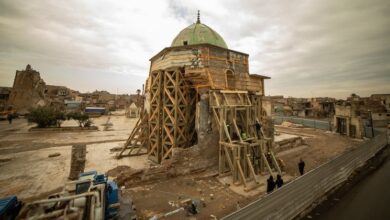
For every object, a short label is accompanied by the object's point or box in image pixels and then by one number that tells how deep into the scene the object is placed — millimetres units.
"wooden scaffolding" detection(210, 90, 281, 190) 9102
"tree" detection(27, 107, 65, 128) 23375
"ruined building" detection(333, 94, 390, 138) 21805
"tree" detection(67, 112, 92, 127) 25944
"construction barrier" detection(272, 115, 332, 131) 27325
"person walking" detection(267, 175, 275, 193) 7484
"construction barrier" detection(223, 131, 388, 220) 5280
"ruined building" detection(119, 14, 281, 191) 9969
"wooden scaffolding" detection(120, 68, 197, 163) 11922
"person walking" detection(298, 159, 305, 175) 10023
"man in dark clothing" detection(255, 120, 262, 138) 10836
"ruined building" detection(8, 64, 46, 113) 38781
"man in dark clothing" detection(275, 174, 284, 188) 7664
